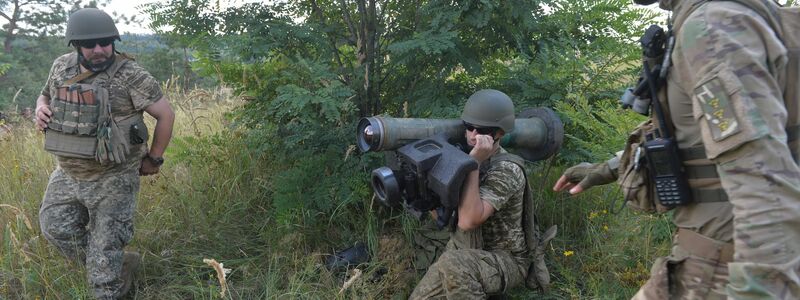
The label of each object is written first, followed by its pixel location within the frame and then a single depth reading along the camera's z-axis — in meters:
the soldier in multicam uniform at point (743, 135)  1.20
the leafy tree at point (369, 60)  3.29
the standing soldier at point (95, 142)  3.11
